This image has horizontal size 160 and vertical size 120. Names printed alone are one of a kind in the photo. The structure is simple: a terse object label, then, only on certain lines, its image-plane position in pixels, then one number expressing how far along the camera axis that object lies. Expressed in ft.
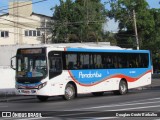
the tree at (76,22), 235.81
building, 238.48
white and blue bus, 80.12
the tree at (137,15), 268.41
